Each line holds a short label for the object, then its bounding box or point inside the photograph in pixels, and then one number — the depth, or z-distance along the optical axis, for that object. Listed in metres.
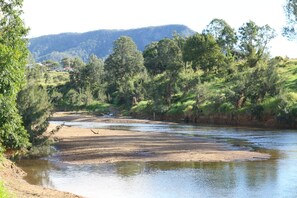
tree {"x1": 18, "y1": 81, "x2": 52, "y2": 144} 35.34
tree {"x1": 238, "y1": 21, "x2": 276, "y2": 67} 125.50
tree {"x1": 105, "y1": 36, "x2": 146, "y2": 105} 142.12
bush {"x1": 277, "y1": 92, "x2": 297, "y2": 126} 67.88
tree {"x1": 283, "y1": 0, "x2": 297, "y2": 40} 60.44
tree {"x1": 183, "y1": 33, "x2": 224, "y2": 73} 121.44
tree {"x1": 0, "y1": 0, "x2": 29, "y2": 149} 18.41
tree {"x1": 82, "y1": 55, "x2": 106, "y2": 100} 146.75
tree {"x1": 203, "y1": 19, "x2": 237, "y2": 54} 133.38
